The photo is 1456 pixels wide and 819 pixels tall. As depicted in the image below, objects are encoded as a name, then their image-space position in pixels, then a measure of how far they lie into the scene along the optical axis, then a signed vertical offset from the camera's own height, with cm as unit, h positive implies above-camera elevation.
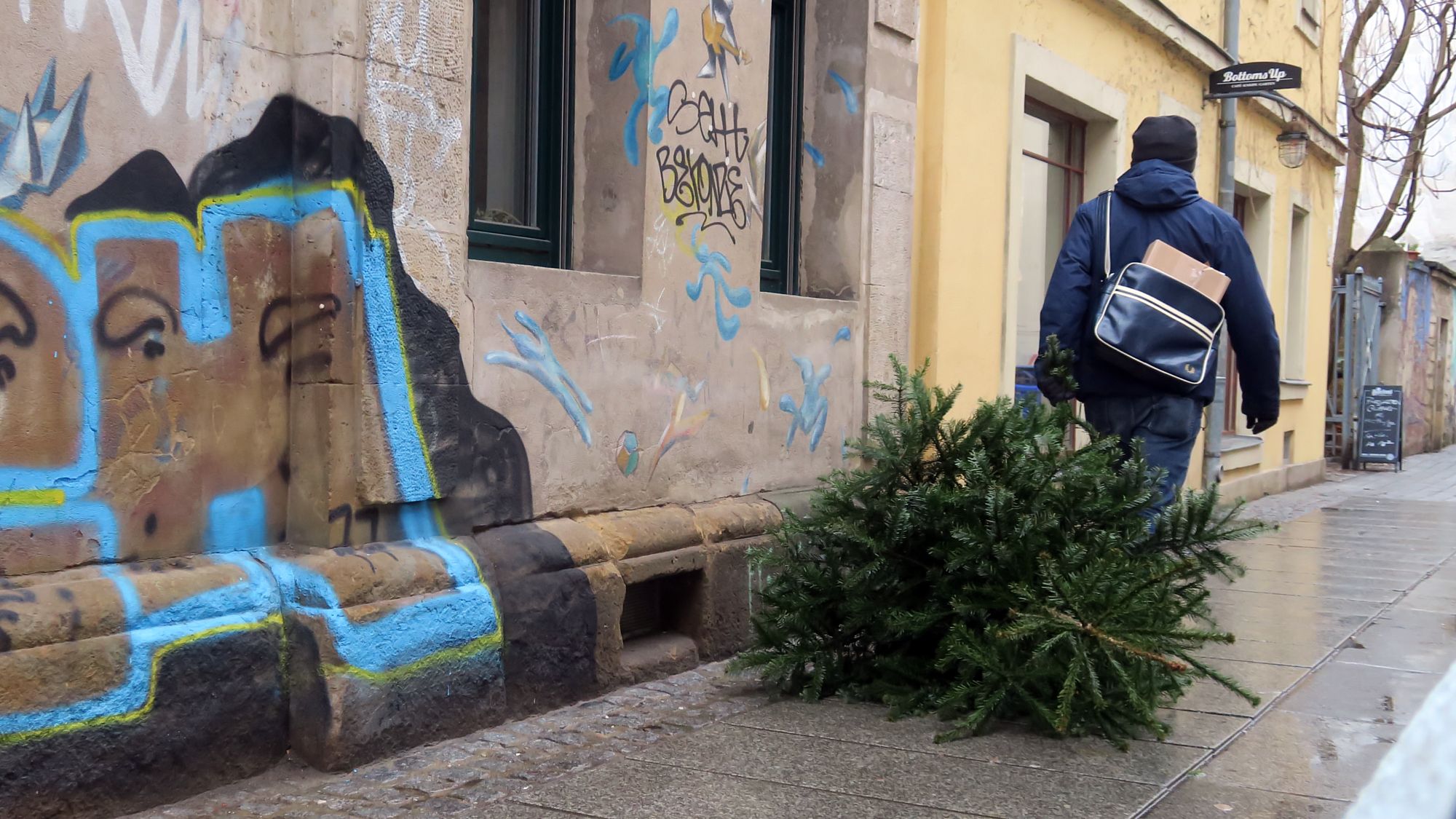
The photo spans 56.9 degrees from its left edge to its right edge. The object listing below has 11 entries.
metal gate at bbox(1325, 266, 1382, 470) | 1861 +58
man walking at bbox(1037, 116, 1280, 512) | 501 +38
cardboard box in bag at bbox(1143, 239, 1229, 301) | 493 +44
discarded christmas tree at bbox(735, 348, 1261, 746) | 402 -62
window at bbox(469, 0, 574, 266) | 495 +92
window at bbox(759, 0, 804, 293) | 655 +114
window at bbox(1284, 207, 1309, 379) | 1480 +94
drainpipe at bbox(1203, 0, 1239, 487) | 1077 +179
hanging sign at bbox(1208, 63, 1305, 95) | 999 +243
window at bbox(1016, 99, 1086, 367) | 929 +138
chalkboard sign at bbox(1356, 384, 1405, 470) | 1761 -40
